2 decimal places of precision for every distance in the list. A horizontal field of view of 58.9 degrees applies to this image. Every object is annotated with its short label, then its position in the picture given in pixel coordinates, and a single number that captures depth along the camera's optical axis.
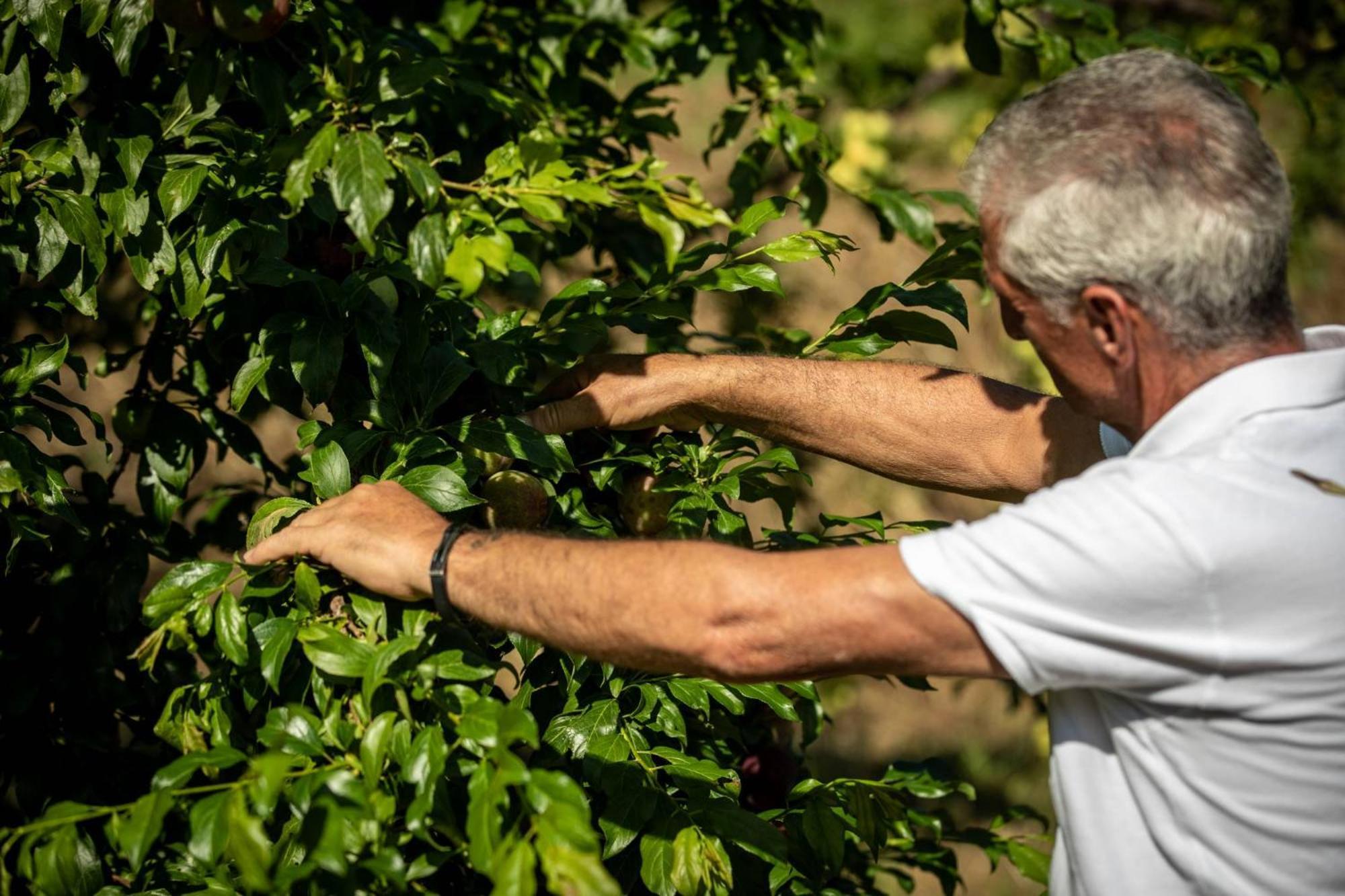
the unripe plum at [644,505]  1.75
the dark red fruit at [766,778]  1.98
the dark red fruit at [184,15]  1.43
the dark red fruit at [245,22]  1.41
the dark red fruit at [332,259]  1.78
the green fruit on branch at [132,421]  2.03
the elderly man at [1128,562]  1.17
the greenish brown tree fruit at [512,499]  1.64
